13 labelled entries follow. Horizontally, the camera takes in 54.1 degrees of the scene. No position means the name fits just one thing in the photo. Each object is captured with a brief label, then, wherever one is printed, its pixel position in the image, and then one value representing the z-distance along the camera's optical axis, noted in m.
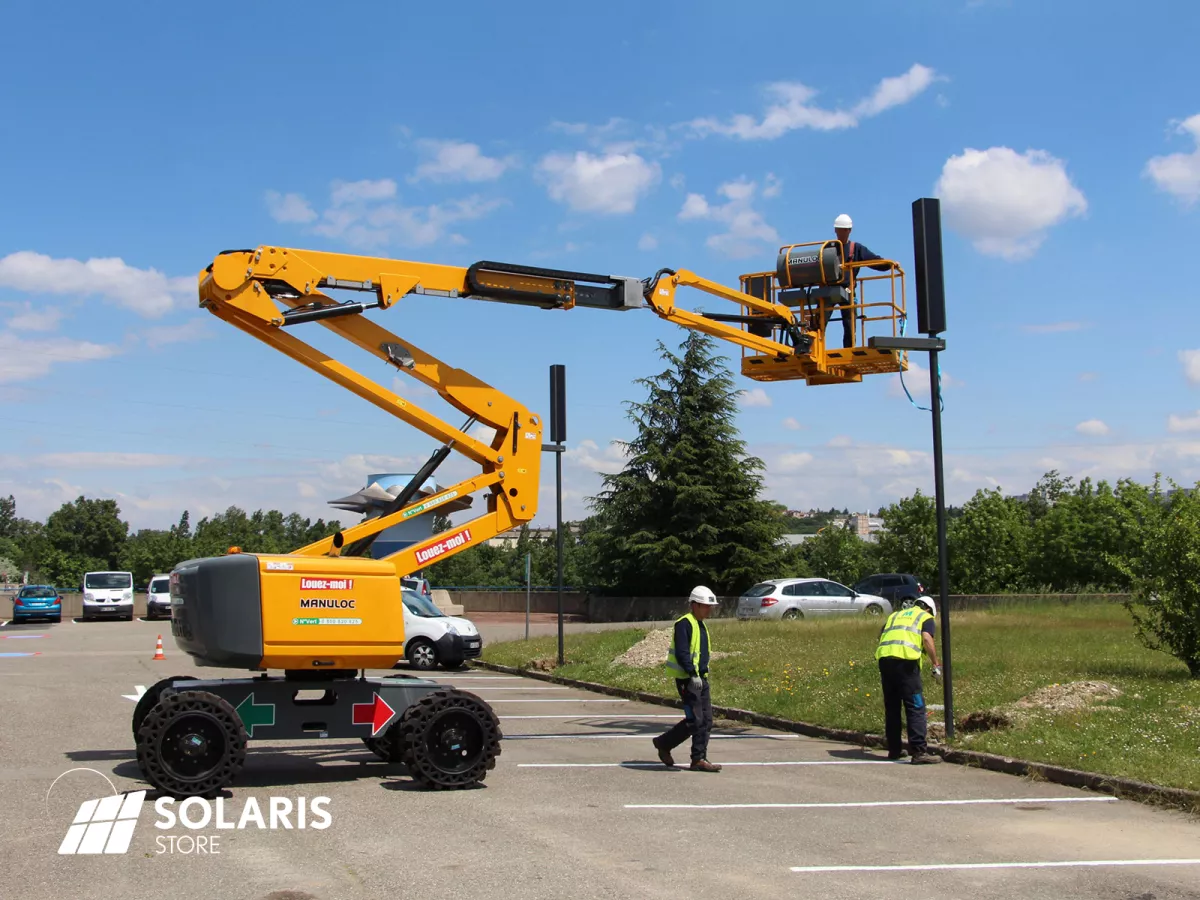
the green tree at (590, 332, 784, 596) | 47.97
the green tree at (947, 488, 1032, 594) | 47.56
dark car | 39.53
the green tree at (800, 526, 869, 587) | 62.47
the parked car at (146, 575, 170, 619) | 48.06
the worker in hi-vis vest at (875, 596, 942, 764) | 11.88
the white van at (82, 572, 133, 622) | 47.28
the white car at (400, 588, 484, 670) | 23.22
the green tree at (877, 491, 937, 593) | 49.09
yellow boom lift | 9.72
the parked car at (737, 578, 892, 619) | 34.94
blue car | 45.59
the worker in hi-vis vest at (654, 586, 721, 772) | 11.34
